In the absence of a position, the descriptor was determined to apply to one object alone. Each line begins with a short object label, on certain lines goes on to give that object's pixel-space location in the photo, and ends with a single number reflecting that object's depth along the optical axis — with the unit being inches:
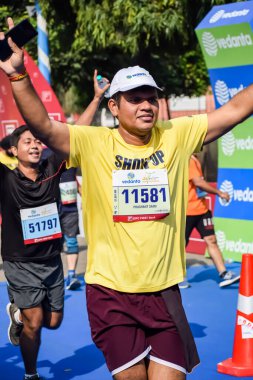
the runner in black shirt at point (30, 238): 294.7
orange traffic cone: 314.9
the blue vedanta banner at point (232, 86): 518.4
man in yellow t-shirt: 205.0
